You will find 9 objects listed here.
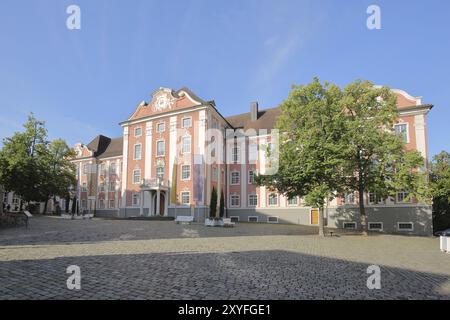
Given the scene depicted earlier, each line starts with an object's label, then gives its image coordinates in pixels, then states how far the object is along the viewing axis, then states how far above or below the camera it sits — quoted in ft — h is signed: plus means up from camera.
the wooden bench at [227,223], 89.77 -9.28
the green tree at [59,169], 121.60 +10.27
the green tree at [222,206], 121.67 -5.76
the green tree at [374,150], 67.67 +9.66
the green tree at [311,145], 64.95 +10.17
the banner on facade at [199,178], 113.91 +5.22
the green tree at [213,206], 108.37 -5.13
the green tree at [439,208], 121.28 -6.61
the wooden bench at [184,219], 92.73 -8.42
